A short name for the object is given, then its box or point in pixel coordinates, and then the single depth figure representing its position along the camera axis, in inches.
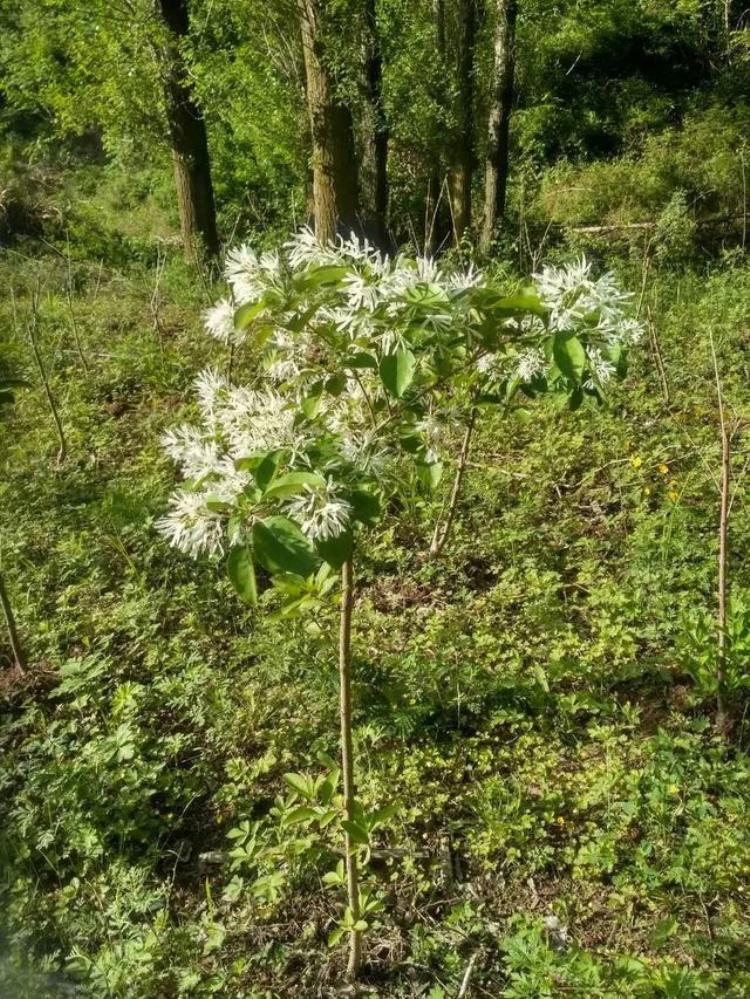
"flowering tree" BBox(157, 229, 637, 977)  46.0
